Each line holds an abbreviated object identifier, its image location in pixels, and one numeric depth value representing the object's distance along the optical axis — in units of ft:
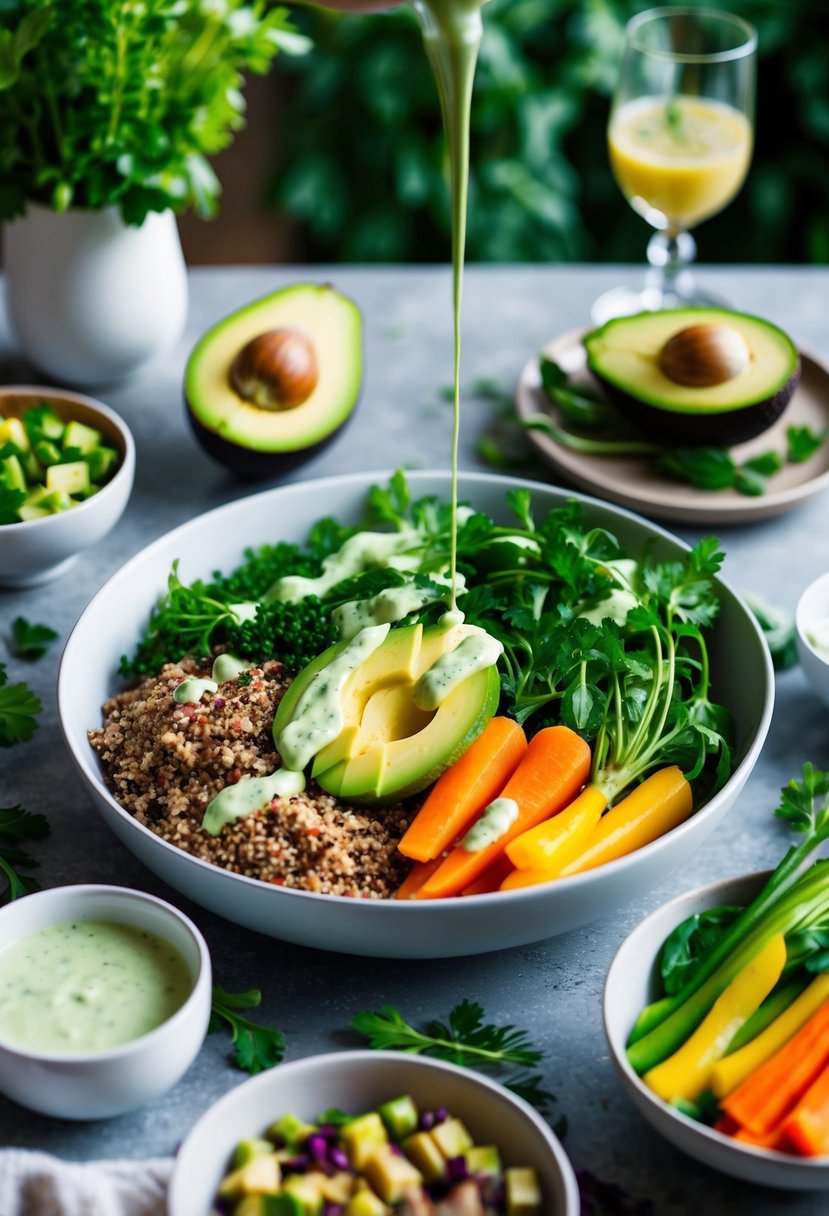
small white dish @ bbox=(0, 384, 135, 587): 3.79
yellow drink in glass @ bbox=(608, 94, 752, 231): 4.50
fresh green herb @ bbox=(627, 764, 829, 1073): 3.14
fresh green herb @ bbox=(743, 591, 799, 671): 3.80
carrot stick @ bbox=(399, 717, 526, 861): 3.30
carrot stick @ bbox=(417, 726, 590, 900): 3.27
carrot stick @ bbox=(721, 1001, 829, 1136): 3.04
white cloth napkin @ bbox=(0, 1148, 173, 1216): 3.04
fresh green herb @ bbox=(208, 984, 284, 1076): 3.22
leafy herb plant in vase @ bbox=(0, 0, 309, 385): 3.97
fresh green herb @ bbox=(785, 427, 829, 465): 4.15
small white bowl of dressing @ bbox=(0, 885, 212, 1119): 3.07
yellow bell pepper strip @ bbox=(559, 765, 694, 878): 3.30
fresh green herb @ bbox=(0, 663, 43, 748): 3.64
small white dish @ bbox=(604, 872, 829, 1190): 3.00
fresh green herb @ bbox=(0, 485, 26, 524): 3.78
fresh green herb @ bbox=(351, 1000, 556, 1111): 3.21
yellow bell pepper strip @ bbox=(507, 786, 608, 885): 3.26
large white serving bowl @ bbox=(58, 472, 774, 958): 3.20
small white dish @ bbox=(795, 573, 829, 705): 3.64
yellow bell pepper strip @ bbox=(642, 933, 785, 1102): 3.09
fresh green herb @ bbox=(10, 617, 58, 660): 3.83
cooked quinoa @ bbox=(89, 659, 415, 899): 3.28
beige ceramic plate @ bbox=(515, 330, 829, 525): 4.05
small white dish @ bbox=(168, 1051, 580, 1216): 2.99
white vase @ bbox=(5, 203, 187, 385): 4.13
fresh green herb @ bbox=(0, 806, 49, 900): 3.43
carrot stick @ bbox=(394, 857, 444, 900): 3.28
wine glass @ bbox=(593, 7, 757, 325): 4.50
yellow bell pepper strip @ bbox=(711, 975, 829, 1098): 3.09
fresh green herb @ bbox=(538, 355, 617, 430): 4.24
